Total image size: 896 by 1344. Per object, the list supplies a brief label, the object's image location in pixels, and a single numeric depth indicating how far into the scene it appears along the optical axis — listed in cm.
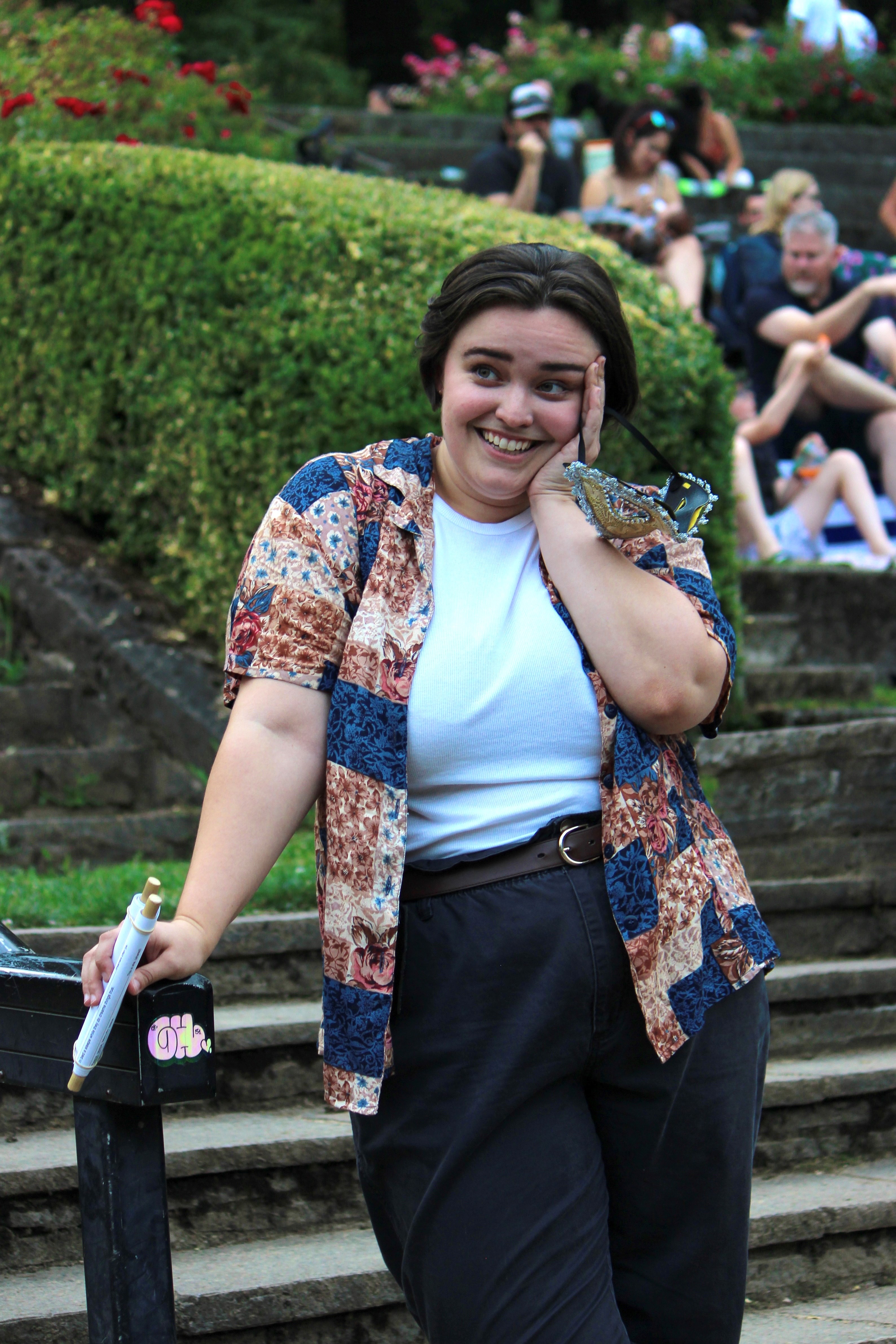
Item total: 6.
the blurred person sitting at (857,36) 1603
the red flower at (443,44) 1819
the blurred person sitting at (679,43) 1633
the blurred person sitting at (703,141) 1191
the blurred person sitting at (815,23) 1584
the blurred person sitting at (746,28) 1748
